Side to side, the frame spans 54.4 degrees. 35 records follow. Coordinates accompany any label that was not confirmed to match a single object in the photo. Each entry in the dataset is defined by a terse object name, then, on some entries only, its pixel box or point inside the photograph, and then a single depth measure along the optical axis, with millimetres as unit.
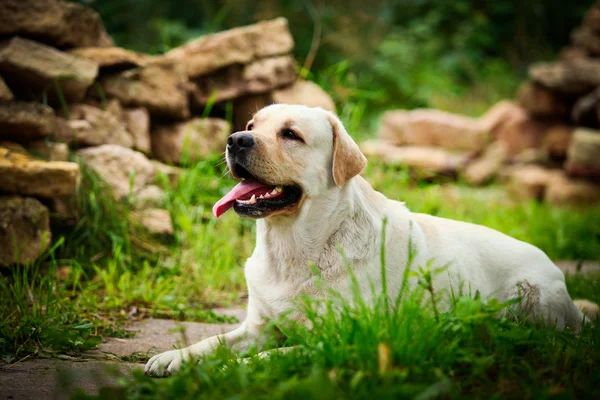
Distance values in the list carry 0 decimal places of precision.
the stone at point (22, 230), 4180
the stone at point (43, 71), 5023
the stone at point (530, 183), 9391
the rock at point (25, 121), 4672
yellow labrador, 3225
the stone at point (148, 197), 5363
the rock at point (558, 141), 9984
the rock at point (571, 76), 9570
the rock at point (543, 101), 10195
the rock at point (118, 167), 5262
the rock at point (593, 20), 10250
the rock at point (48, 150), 4918
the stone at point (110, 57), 5746
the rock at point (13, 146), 4656
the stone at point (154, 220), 5227
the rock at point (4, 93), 4730
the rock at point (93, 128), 5395
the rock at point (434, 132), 10359
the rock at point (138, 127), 5992
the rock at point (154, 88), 6031
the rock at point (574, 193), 8992
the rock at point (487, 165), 9672
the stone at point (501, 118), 10609
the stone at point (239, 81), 6758
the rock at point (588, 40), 10180
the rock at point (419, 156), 8455
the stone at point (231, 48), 6707
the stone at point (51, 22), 5219
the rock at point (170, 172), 5824
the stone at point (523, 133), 10555
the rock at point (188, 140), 6340
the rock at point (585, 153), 8711
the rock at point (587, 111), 9172
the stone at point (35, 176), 4277
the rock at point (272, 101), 7022
